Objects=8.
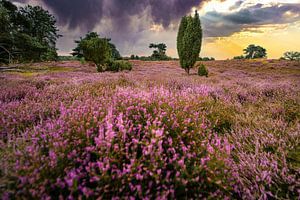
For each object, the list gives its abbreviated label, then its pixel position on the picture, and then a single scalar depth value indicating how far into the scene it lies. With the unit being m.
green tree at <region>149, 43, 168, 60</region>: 77.47
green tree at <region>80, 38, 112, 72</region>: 25.47
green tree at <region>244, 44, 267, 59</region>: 75.57
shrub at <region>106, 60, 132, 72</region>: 23.83
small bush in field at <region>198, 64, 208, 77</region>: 15.54
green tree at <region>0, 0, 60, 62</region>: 11.12
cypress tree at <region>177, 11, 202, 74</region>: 17.19
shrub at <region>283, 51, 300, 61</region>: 65.00
